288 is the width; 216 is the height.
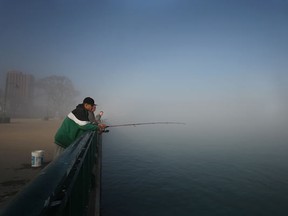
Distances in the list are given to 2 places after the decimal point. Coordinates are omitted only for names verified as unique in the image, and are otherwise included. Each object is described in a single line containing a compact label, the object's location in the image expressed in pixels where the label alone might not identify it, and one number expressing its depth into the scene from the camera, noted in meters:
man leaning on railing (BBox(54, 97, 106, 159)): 5.39
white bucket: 8.72
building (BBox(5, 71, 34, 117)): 72.19
